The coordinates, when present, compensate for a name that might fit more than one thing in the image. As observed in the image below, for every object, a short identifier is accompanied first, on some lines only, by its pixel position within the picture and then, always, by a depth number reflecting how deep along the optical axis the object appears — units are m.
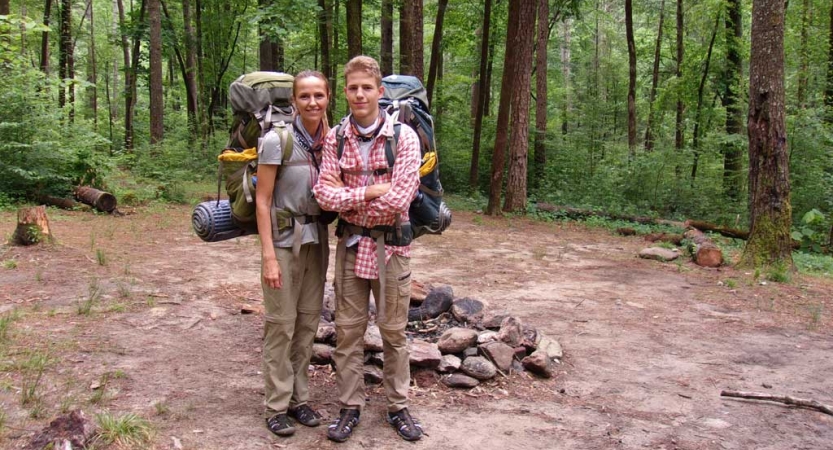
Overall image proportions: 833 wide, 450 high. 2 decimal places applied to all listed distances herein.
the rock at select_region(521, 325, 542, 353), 4.92
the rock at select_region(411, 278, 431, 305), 5.65
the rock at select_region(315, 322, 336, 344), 4.75
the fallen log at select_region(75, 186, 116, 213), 11.02
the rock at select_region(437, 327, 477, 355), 4.63
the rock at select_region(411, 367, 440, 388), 4.32
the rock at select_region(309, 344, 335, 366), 4.52
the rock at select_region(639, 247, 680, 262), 9.66
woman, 3.28
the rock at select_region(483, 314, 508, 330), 5.17
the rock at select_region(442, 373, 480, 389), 4.29
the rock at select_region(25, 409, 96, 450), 2.86
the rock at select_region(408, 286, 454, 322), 5.49
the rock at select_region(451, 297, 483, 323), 5.37
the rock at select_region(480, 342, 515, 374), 4.56
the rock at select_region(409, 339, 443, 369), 4.36
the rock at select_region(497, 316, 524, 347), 4.84
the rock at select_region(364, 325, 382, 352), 4.45
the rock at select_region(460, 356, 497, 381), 4.38
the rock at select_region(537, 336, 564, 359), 4.94
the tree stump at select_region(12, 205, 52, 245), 7.55
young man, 3.23
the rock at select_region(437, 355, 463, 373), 4.43
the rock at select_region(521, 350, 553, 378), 4.57
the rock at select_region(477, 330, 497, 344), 4.78
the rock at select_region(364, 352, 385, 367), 4.44
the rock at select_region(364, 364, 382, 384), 4.26
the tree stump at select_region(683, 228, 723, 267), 9.04
